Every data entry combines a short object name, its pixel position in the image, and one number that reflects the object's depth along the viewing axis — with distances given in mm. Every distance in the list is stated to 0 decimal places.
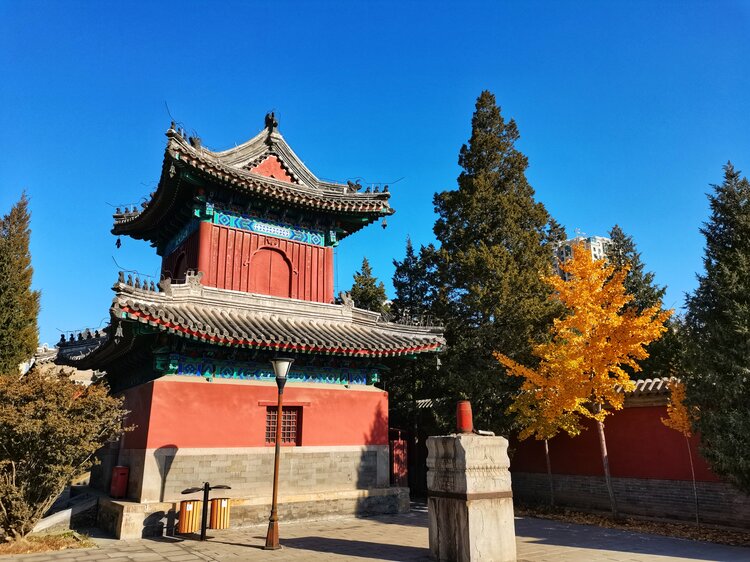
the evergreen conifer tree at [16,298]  20281
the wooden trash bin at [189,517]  10969
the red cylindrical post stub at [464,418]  8906
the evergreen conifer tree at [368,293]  25328
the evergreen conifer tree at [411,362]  20016
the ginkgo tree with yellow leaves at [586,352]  13531
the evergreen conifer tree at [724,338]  10641
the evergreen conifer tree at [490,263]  17031
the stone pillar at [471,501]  8109
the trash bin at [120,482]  12497
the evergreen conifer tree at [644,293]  21797
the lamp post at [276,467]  9859
